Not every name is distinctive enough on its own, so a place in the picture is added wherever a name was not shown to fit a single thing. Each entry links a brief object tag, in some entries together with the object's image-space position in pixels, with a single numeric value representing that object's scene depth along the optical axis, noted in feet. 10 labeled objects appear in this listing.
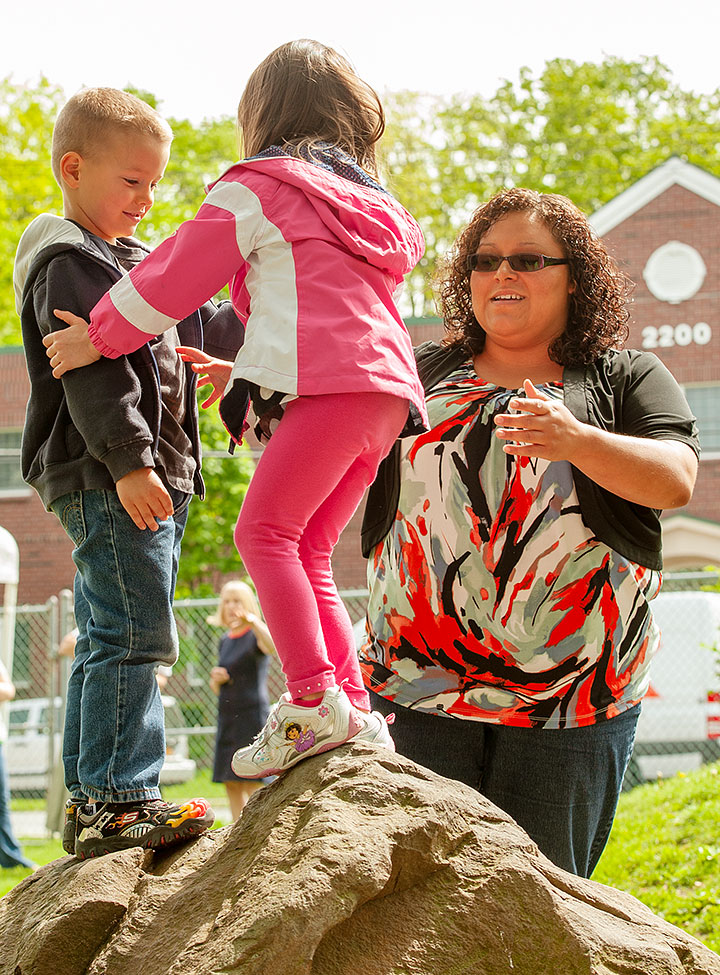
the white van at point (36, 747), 37.99
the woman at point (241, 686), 25.79
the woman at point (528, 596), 8.95
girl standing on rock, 7.86
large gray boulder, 6.63
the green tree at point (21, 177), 77.25
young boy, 8.46
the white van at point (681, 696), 36.32
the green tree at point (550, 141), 105.70
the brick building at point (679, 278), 63.82
